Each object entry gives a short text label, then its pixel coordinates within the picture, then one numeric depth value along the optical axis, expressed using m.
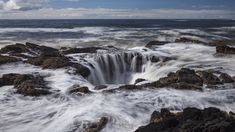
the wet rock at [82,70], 8.15
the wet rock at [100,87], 6.60
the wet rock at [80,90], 6.18
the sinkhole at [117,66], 9.23
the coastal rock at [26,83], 6.18
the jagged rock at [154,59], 9.90
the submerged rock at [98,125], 4.47
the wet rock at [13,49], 10.52
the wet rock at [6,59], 8.87
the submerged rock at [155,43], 13.08
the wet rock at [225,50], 10.43
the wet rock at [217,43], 12.90
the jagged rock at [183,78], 6.81
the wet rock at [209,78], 6.81
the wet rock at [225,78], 7.00
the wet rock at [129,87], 6.41
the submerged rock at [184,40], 13.58
